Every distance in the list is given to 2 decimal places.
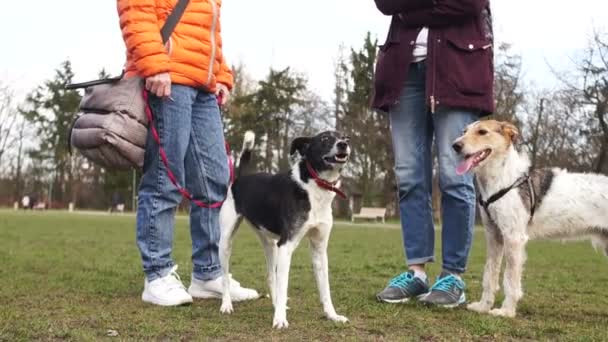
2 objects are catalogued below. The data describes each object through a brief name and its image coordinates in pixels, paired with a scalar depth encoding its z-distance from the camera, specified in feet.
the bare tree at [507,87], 109.70
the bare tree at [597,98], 104.83
